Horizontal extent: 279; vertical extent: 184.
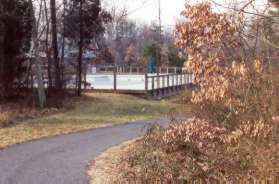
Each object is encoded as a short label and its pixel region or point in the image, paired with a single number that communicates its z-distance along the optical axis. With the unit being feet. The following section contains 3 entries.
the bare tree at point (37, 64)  76.84
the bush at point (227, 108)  23.71
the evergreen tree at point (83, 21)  95.61
